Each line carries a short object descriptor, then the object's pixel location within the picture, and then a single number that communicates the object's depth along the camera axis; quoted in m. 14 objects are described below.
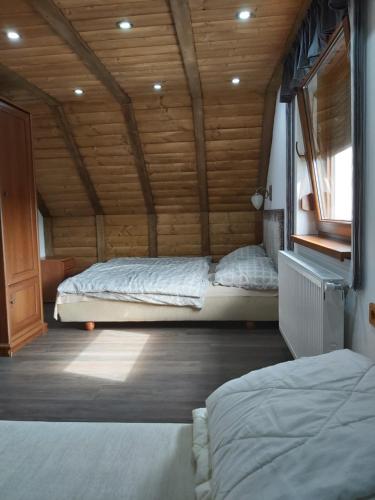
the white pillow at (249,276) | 3.58
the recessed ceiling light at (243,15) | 2.53
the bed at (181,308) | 3.60
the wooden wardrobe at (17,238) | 3.08
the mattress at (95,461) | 0.77
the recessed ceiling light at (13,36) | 2.71
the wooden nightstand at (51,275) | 4.99
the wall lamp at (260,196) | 4.68
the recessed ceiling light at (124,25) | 2.62
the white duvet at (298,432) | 0.54
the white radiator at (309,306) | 1.81
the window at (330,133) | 2.24
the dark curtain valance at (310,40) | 1.91
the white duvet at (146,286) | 3.57
